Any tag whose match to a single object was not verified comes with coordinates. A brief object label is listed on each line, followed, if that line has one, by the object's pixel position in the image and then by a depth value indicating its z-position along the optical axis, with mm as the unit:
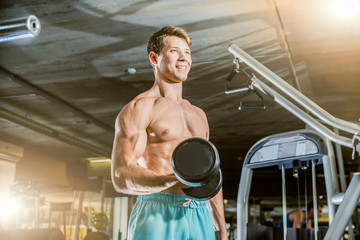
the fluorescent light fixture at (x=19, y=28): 2545
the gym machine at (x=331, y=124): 1801
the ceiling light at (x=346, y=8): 3701
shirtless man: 1135
